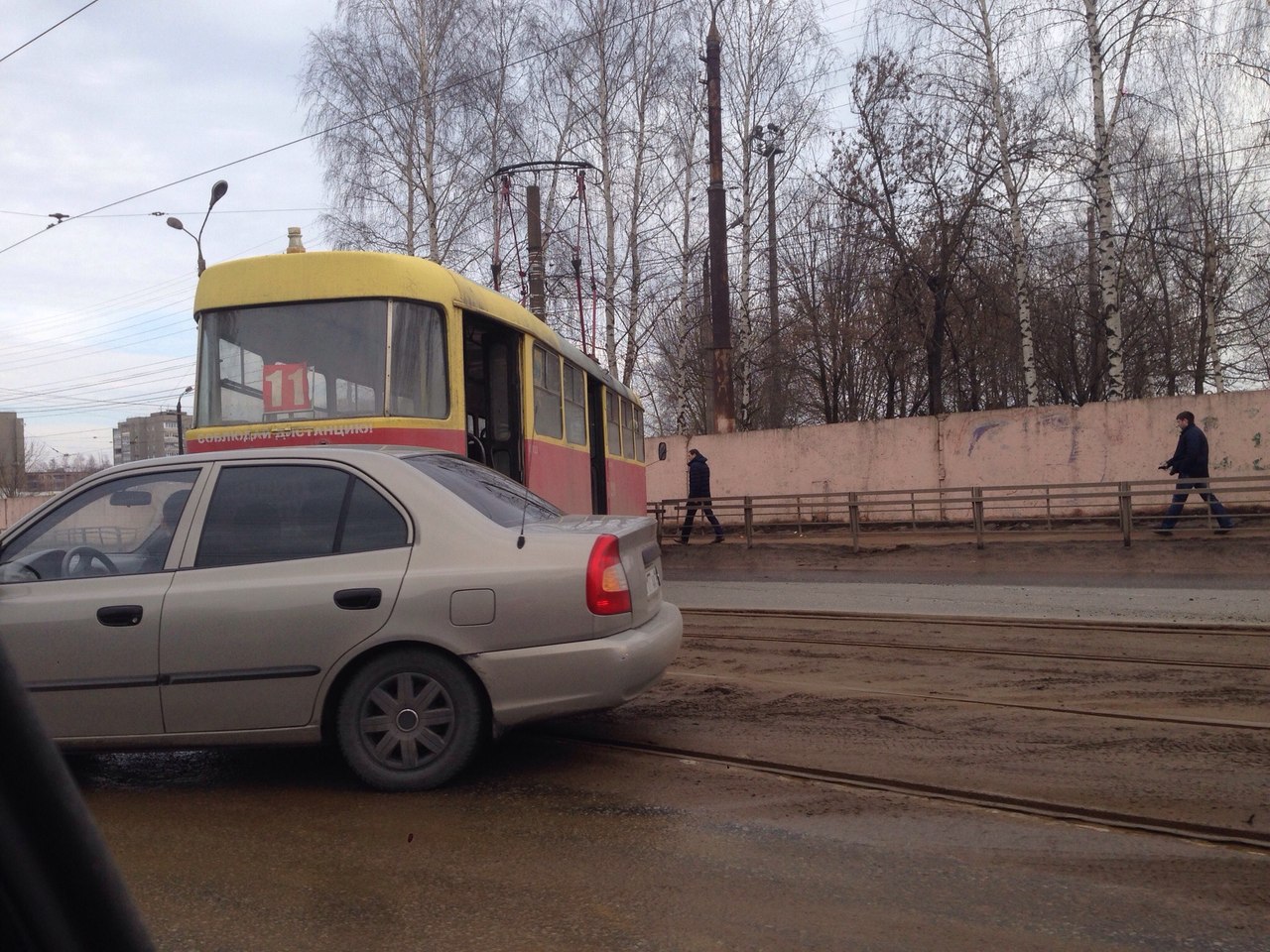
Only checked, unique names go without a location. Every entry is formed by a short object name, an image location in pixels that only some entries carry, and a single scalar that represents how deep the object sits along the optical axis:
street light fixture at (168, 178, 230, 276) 24.21
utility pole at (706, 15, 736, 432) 24.42
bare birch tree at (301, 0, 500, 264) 29.58
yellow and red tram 8.78
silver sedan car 4.65
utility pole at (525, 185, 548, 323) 21.16
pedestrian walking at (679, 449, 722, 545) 21.48
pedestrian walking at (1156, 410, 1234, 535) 16.48
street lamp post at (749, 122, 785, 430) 29.39
